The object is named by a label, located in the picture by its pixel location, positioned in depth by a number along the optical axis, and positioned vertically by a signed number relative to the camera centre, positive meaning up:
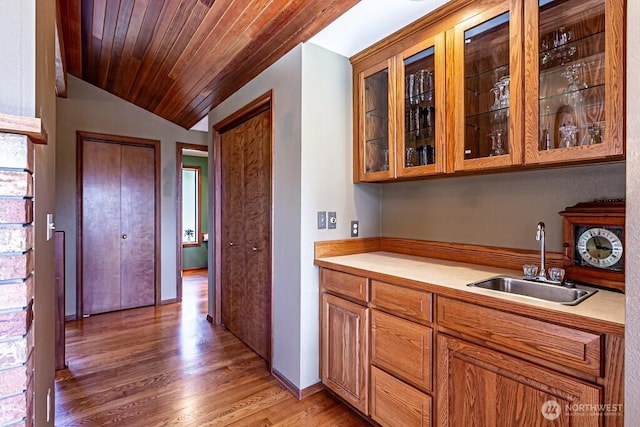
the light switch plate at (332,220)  2.22 -0.06
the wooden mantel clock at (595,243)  1.33 -0.14
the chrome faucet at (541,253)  1.49 -0.20
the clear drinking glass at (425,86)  1.86 +0.75
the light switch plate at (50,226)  1.46 -0.07
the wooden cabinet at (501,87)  1.29 +0.62
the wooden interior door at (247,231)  2.54 -0.17
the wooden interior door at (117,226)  3.65 -0.17
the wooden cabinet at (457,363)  1.01 -0.63
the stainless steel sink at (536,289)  1.36 -0.36
